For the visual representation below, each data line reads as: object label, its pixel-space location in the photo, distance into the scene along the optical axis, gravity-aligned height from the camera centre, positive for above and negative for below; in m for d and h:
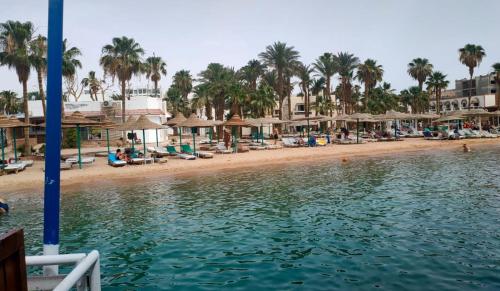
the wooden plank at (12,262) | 2.31 -0.71
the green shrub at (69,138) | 39.55 +0.32
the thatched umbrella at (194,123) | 29.83 +1.09
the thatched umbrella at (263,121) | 38.47 +1.36
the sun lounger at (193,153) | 28.47 -1.13
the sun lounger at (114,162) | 24.09 -1.33
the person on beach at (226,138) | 34.21 -0.13
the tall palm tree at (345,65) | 65.38 +11.04
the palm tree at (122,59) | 48.68 +9.78
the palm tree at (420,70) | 75.00 +11.40
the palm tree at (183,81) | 81.06 +11.40
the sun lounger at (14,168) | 22.39 -1.39
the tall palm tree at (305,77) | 64.90 +9.54
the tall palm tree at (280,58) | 57.97 +11.14
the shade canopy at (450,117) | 42.82 +1.30
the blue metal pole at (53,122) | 3.59 +0.18
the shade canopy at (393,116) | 40.88 +1.57
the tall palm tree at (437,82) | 69.38 +8.30
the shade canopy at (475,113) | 41.66 +1.69
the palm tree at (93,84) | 74.00 +10.59
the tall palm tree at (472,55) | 68.81 +12.58
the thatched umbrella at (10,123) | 22.36 +1.15
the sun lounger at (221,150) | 32.00 -1.08
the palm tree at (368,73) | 69.94 +10.29
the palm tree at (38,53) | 32.09 +7.22
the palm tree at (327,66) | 65.19 +10.96
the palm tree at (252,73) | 63.88 +10.08
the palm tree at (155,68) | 74.19 +13.04
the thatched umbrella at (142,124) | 26.27 +0.99
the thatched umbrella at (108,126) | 27.97 +1.03
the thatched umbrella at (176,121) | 32.43 +1.41
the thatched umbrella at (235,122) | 30.81 +1.09
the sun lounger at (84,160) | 24.77 -1.20
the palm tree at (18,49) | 31.53 +7.47
